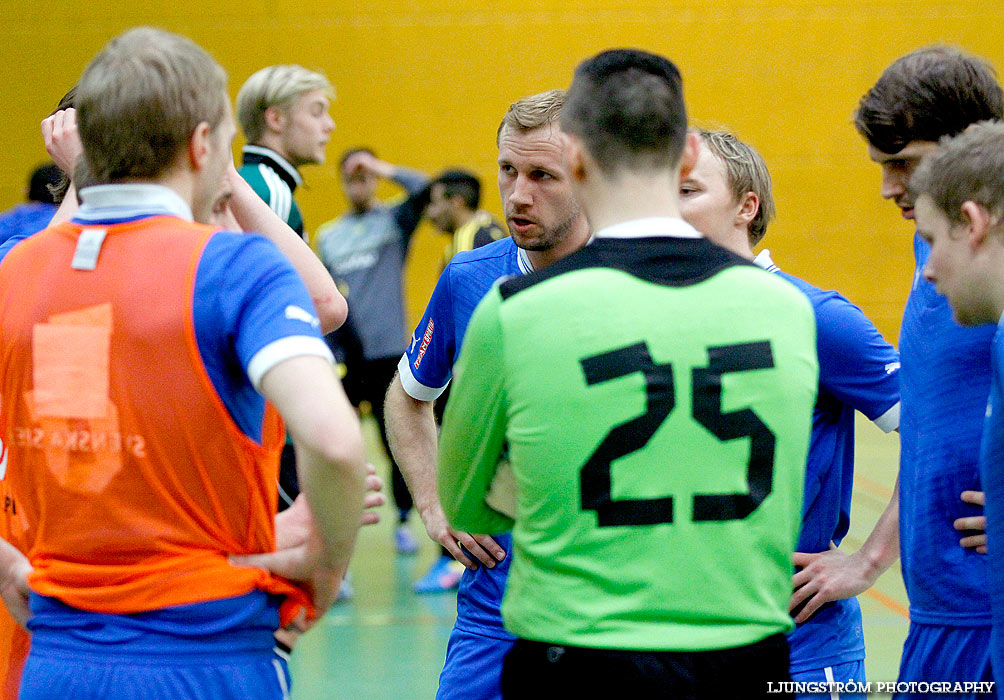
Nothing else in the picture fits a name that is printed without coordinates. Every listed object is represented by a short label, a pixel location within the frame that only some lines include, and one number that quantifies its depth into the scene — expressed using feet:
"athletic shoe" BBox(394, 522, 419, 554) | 43.29
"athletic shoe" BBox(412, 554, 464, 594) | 37.76
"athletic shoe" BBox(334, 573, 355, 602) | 36.99
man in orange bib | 9.75
